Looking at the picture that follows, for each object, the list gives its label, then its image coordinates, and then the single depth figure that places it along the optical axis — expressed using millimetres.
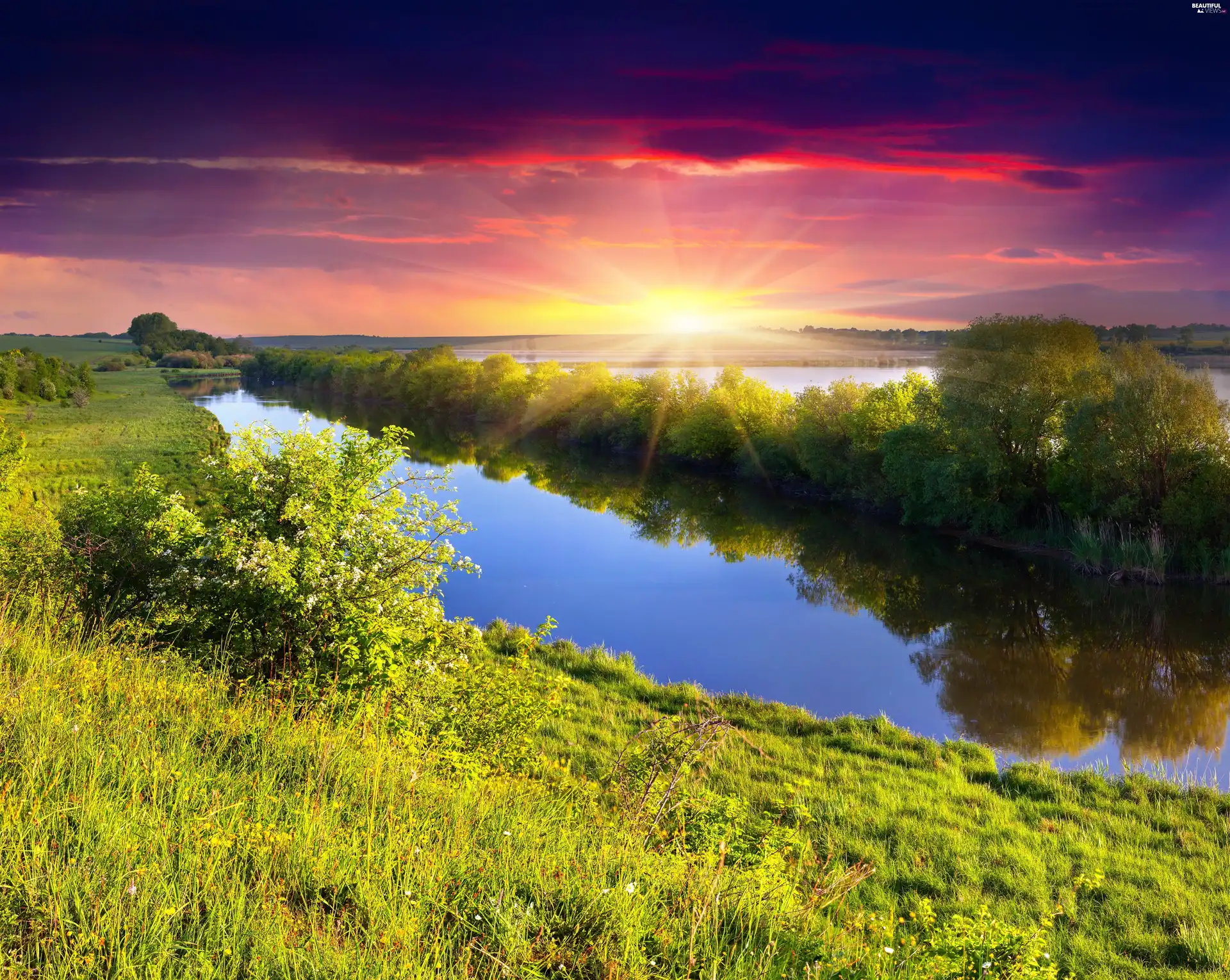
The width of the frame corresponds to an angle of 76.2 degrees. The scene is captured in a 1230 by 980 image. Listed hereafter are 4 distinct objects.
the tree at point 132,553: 9438
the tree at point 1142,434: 25172
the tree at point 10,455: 17186
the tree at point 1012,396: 29750
